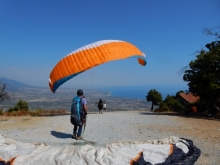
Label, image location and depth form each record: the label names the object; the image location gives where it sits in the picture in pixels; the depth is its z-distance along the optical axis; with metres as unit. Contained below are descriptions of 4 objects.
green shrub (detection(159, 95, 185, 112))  31.27
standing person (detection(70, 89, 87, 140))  6.95
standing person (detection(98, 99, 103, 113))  16.25
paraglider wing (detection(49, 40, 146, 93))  6.75
